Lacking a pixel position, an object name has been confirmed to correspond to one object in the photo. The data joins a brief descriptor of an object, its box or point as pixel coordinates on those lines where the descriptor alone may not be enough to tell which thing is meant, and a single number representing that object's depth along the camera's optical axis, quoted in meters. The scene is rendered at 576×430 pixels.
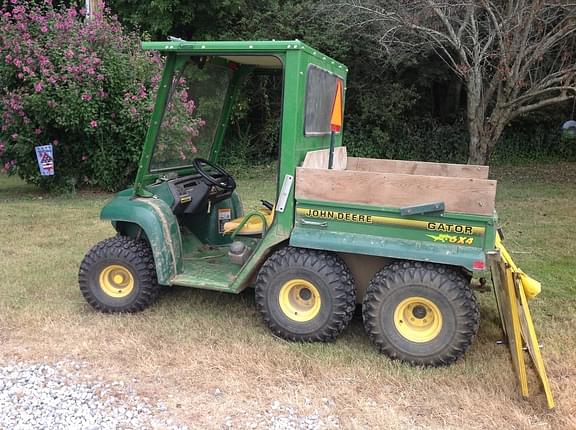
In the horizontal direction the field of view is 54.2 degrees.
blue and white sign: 9.03
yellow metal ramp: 3.00
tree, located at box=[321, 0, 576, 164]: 9.34
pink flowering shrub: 8.55
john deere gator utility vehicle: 3.33
